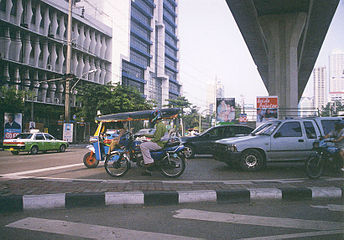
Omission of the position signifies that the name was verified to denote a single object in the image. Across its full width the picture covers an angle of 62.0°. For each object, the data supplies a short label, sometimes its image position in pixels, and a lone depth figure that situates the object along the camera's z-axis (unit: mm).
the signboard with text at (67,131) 26297
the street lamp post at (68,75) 24828
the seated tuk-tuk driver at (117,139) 8232
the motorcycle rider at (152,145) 6980
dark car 12688
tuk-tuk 8680
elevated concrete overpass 19266
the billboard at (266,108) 17984
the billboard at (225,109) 24031
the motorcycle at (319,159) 6867
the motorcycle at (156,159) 7066
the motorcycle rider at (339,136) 6914
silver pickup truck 8352
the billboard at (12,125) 21750
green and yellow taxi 16578
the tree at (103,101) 33438
